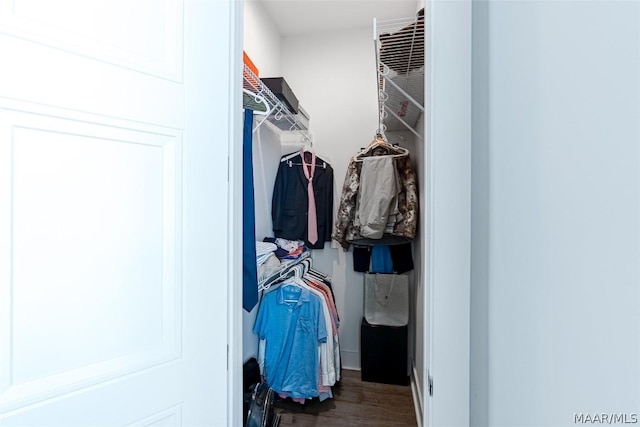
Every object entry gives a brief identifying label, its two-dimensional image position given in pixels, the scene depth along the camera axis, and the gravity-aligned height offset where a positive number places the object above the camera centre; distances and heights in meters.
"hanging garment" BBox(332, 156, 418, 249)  2.31 +0.04
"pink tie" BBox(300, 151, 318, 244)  2.75 +0.02
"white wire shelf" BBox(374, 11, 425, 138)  1.35 +0.75
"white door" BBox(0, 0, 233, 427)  0.65 +0.01
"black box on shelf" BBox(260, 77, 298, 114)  2.01 +0.81
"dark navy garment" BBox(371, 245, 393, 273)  2.70 -0.37
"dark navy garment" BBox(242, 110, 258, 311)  1.38 +0.01
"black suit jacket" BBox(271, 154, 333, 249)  2.72 +0.12
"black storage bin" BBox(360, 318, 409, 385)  2.51 -1.09
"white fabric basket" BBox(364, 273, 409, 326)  2.59 -0.68
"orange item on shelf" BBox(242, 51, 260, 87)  1.64 +0.78
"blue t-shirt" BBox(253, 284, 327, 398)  2.09 -0.82
